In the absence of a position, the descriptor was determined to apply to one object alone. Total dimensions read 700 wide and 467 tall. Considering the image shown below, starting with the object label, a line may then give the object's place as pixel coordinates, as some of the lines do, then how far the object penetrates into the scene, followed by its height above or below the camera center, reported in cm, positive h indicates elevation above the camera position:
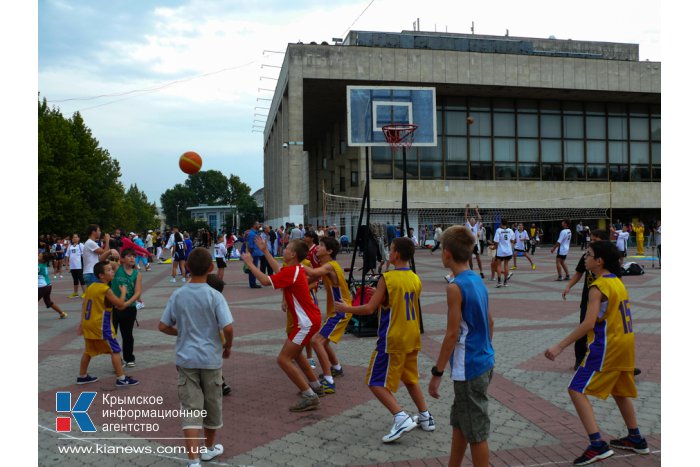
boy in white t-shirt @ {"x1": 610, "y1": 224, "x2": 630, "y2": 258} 2114 -44
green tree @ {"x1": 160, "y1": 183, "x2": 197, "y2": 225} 14388 +737
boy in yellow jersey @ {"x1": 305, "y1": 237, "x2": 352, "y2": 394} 640 -89
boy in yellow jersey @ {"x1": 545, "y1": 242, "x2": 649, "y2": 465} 444 -110
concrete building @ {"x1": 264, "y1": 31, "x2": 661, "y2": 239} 3731 +798
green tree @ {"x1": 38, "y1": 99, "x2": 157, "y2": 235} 3516 +369
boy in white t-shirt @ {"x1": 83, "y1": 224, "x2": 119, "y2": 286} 1275 -49
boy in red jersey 567 -87
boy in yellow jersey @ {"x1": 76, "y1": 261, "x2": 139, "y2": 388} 660 -110
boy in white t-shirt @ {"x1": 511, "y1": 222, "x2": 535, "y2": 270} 2077 -51
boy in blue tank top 375 -86
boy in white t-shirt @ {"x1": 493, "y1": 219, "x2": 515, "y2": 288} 1595 -55
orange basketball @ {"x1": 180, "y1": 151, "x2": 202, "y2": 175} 1405 +169
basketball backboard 1563 +347
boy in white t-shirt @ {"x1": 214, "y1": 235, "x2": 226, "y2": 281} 1728 -66
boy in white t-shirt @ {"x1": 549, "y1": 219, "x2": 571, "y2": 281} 1648 -54
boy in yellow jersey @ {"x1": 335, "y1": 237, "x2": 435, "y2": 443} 491 -95
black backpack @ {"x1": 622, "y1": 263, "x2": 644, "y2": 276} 1829 -143
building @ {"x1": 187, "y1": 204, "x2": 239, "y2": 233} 12434 +380
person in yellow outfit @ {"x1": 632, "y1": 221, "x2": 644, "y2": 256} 2780 -64
